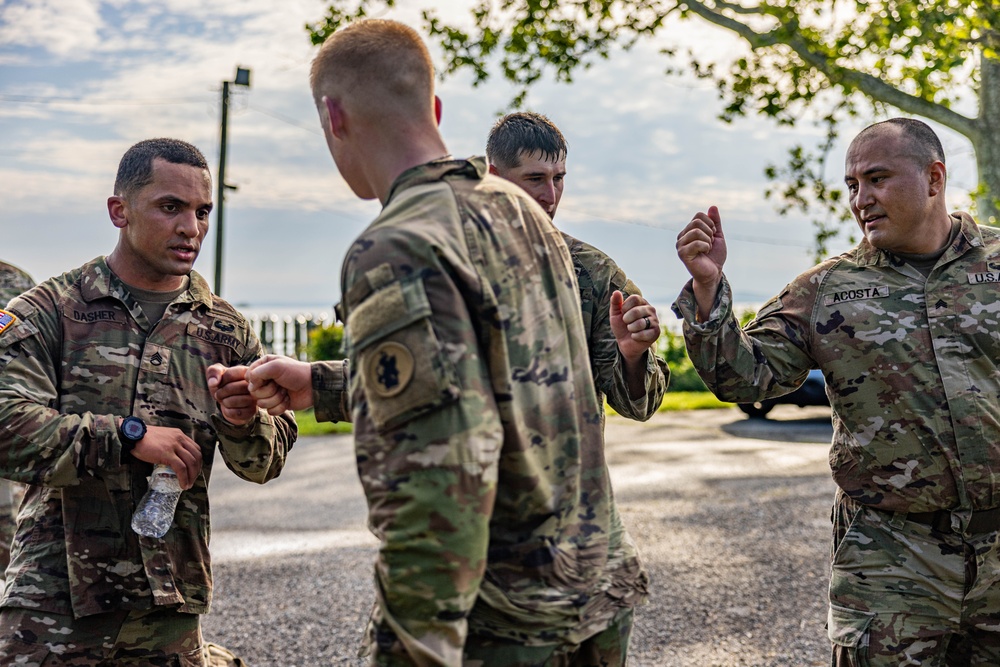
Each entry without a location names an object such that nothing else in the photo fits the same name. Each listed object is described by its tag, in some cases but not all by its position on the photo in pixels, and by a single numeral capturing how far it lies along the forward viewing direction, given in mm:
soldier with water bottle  3195
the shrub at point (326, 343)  18516
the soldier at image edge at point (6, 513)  4922
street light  21125
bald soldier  3396
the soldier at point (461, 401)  1987
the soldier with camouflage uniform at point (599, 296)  3197
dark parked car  15594
